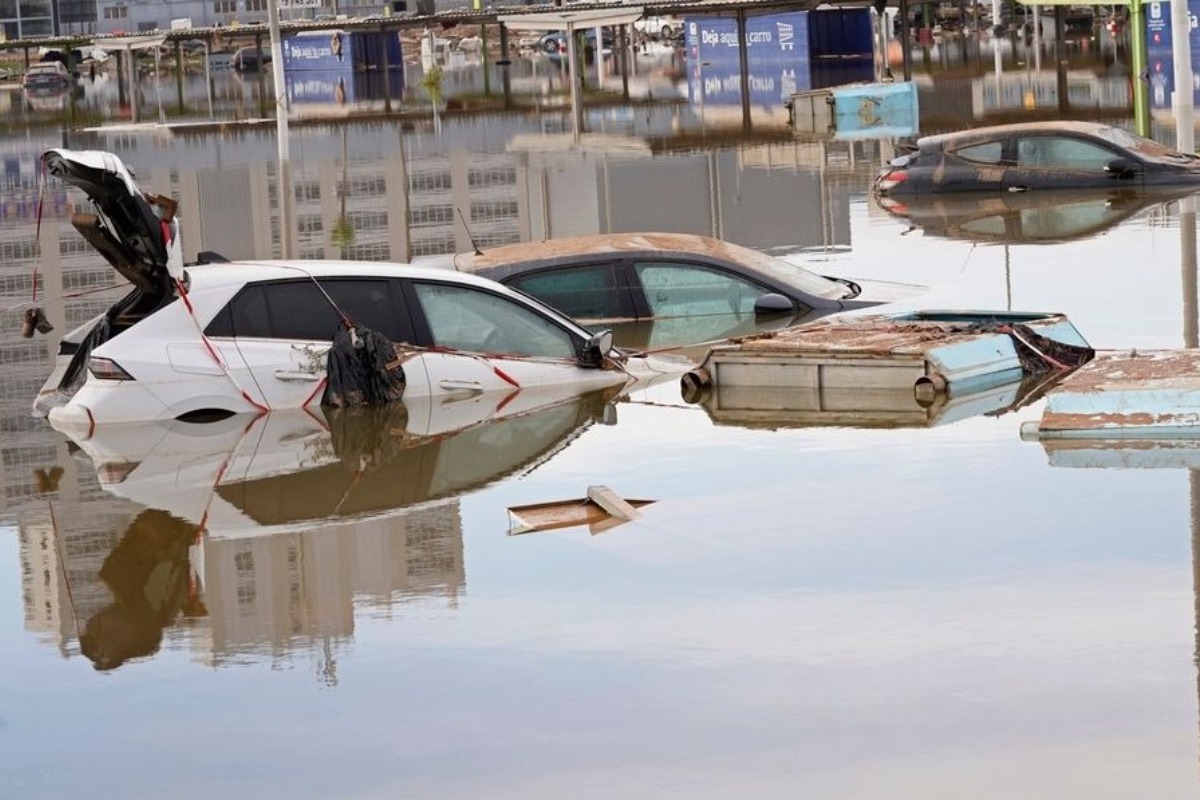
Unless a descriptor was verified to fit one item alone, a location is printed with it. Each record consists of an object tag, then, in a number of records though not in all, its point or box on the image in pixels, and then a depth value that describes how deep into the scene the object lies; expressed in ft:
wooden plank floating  46.96
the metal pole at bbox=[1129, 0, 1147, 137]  132.05
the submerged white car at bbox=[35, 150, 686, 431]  57.47
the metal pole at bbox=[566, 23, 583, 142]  205.05
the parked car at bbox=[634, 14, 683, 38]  438.40
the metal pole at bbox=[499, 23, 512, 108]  263.14
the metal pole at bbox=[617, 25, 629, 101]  260.91
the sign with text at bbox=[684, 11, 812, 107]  271.28
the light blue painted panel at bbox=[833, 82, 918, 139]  172.76
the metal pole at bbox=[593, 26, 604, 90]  307.41
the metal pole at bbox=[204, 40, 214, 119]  338.13
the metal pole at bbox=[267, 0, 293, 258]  133.08
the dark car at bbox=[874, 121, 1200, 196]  105.40
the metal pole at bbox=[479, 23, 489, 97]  293.20
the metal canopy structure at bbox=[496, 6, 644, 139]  254.47
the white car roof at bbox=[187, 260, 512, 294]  58.34
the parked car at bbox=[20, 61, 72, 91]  388.94
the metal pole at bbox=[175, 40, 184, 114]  293.64
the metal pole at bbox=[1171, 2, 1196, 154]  113.91
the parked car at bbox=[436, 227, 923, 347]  70.03
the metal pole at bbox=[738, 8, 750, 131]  244.59
